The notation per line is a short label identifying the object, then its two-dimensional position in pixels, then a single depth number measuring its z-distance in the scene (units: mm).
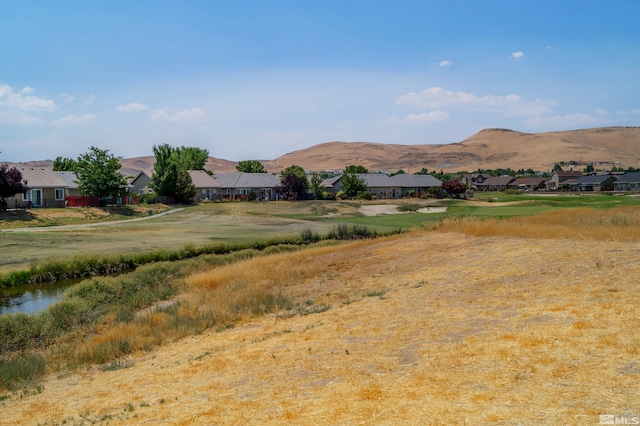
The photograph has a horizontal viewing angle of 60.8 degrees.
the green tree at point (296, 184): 109188
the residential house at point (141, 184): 108625
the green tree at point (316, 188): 113312
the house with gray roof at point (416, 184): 120562
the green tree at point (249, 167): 148000
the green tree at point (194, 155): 139000
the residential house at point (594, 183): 136000
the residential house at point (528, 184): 158000
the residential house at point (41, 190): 69812
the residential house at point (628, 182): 126006
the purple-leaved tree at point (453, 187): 111875
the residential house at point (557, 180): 156550
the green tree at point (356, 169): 131112
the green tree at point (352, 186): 112875
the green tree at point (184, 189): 92812
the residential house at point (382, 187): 121000
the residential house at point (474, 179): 174875
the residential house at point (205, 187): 106700
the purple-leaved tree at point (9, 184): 62562
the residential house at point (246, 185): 109562
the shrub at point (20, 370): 14586
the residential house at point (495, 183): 166000
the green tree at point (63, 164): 117625
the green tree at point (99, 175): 77438
